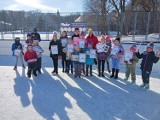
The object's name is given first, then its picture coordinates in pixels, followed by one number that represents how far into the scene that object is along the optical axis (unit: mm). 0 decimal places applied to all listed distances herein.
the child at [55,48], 4857
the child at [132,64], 4252
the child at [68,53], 4747
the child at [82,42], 4647
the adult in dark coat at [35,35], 5471
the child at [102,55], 4665
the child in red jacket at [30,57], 4722
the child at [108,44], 4731
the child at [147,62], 3903
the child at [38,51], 4939
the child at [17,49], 5315
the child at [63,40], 4943
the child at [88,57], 4726
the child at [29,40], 5086
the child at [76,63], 4681
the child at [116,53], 4518
